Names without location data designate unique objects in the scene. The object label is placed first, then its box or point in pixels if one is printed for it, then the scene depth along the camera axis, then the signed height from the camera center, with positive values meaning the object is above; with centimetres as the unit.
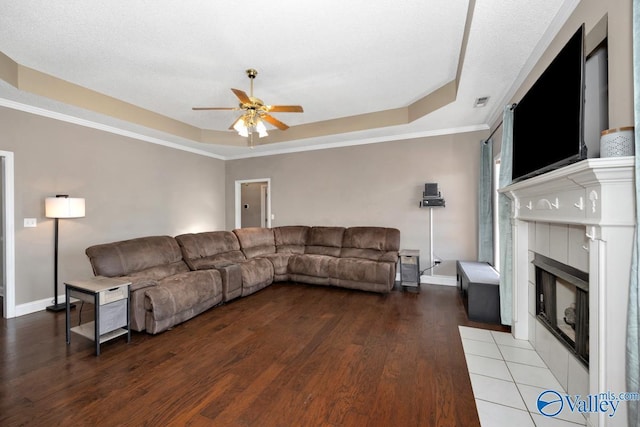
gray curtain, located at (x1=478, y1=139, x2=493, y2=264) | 389 +19
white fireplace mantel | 122 -18
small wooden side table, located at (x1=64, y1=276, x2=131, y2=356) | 240 -89
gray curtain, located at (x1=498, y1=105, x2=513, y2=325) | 265 -12
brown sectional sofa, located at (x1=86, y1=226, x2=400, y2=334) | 288 -75
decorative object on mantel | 120 +35
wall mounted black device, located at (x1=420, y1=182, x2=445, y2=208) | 433 +32
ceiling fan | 282 +117
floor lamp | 332 +4
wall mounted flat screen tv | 146 +68
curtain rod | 352 +121
